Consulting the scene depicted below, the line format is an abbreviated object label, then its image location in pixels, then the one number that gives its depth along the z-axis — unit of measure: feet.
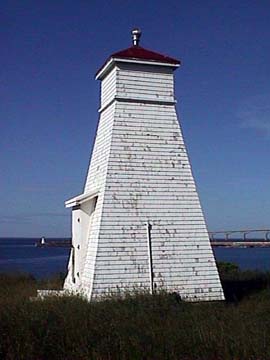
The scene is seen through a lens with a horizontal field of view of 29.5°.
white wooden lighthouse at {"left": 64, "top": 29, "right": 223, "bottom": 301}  38.70
